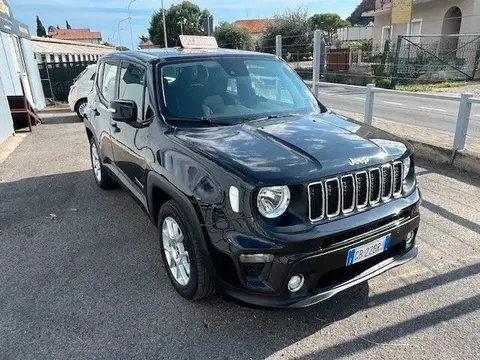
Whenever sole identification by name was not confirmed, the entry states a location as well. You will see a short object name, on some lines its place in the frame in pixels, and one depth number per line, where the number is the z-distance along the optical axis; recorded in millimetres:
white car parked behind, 11430
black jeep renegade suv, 2361
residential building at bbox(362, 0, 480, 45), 20078
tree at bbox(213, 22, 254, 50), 28769
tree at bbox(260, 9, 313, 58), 23616
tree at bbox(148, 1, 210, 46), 55656
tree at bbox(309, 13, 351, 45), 57738
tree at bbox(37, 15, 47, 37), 86344
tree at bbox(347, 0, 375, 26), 30328
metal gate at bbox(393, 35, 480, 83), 16953
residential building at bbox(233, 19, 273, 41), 62119
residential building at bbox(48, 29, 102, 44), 93812
